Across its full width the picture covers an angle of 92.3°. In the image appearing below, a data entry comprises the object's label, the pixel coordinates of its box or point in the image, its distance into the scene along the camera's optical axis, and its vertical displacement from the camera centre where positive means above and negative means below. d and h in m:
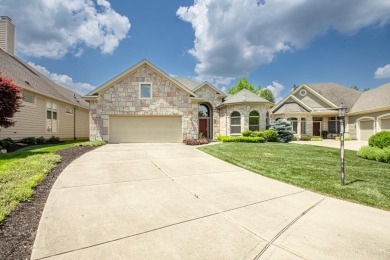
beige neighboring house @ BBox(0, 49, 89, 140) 11.54 +1.76
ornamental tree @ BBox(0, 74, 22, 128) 8.01 +1.37
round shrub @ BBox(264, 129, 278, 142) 15.93 -0.39
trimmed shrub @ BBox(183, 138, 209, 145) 12.88 -0.74
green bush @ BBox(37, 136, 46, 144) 12.39 -0.61
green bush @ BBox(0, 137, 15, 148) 9.51 -0.61
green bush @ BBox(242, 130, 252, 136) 15.90 -0.21
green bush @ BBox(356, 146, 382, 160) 8.61 -1.04
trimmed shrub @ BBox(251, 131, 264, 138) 15.80 -0.30
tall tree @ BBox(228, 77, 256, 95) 33.44 +8.14
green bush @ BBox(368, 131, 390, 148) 9.03 -0.47
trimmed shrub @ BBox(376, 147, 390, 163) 8.11 -1.11
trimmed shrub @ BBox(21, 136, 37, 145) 11.60 -0.58
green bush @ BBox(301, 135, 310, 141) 19.02 -0.77
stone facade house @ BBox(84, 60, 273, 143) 12.91 +1.59
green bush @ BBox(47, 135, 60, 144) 13.71 -0.67
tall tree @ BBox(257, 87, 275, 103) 43.38 +8.52
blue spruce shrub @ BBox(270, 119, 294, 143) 16.56 -0.05
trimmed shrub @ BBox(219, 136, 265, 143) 15.10 -0.70
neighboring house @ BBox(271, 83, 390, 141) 17.54 +1.95
